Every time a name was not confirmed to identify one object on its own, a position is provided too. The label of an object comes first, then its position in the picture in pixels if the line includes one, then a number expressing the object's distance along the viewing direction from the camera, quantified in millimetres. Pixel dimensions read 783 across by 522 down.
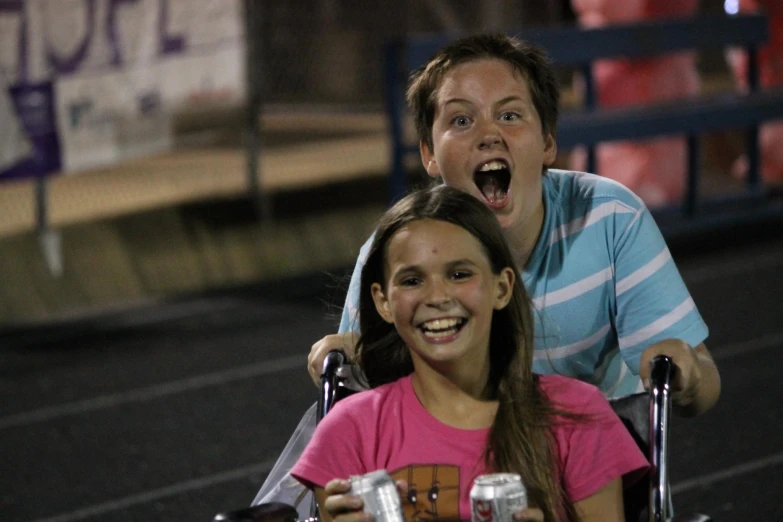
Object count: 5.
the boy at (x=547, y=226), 6902
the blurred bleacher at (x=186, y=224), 20359
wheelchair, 6043
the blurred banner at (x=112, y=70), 19203
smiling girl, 6008
